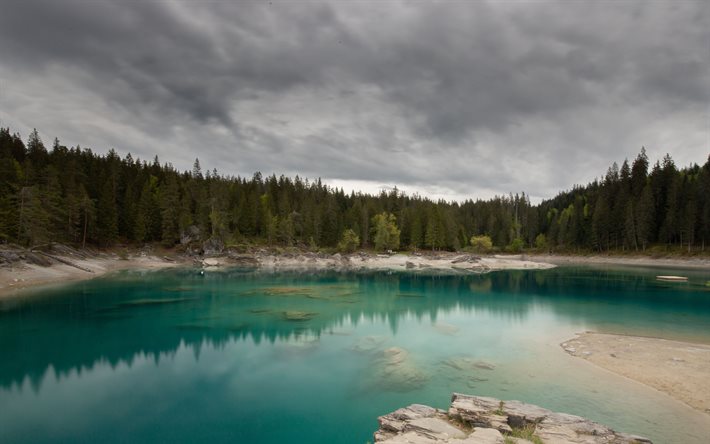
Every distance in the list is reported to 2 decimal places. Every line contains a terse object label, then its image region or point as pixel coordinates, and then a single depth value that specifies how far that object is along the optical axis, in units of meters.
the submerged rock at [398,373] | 16.69
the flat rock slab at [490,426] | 9.24
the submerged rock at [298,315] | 30.53
